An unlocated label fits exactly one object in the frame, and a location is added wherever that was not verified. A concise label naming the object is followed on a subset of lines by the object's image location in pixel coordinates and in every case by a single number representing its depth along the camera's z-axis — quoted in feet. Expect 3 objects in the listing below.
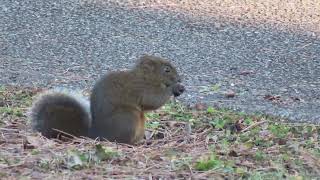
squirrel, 33.63
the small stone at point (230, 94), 42.22
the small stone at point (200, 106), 39.70
